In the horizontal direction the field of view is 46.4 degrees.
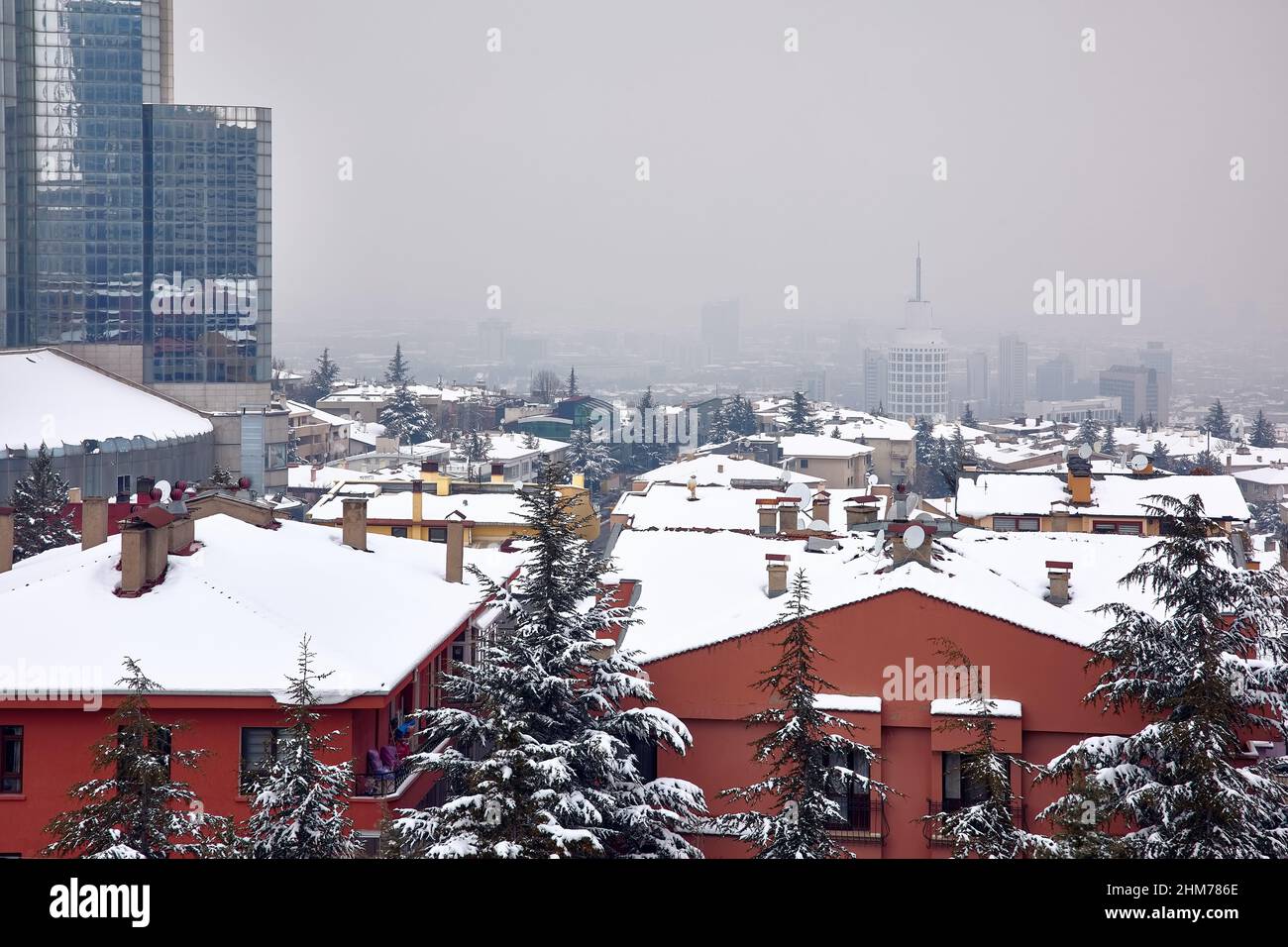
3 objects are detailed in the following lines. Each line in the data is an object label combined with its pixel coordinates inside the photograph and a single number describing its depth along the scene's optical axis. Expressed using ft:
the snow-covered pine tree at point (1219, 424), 384.88
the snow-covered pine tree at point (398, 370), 414.41
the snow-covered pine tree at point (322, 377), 412.93
